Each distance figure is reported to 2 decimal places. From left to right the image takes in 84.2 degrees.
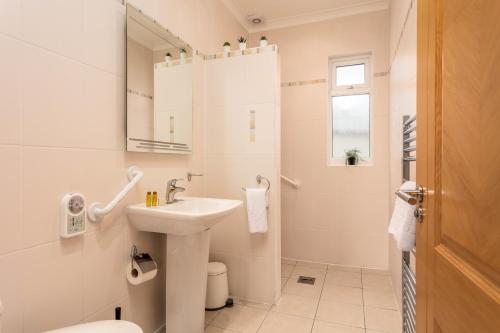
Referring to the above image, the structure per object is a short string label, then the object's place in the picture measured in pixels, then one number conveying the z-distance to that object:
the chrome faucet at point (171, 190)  1.80
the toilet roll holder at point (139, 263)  1.54
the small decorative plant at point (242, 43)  2.26
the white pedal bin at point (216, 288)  2.08
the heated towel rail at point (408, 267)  1.32
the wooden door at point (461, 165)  0.46
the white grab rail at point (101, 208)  1.30
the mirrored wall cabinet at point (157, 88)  1.58
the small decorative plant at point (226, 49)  2.28
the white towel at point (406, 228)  1.05
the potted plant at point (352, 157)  2.90
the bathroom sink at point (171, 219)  1.36
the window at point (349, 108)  2.98
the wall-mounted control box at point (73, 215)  1.18
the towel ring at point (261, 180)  2.20
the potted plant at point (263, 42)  2.21
